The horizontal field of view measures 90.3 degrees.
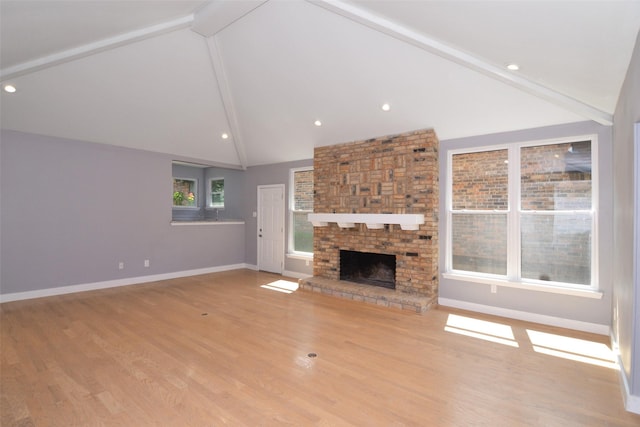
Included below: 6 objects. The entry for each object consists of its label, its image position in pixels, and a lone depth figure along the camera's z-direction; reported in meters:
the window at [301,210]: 6.58
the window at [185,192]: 9.12
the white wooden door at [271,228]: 6.96
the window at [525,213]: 3.83
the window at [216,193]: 9.05
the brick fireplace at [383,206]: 4.68
